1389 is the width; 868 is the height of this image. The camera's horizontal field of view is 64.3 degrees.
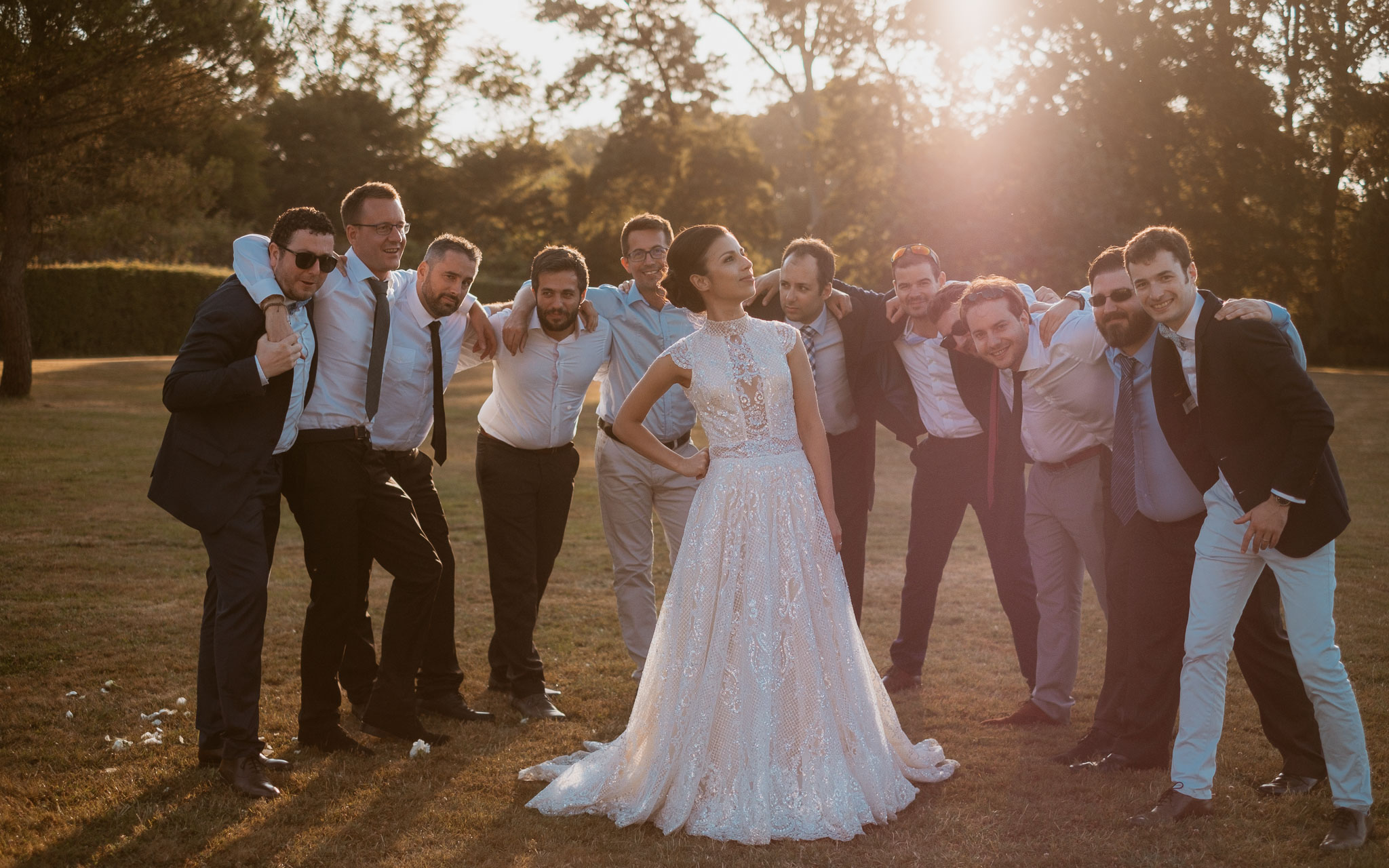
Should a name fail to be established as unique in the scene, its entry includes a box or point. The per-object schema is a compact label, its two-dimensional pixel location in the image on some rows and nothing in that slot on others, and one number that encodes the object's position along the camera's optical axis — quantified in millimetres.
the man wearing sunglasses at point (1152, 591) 4863
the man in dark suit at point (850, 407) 6500
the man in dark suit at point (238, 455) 4656
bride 4445
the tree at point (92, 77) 18000
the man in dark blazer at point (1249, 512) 4121
